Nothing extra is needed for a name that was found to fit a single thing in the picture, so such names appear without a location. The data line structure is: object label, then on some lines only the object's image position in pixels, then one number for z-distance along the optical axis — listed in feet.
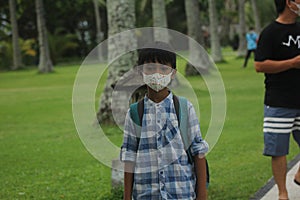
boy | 15.22
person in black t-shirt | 22.30
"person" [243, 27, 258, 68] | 116.81
